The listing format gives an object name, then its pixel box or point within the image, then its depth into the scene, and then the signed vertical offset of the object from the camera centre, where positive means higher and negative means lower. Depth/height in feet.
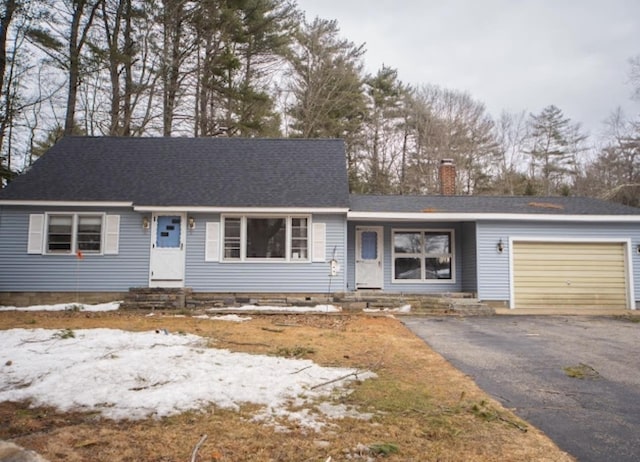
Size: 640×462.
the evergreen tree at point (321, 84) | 77.15 +31.32
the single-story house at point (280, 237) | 38.55 +1.98
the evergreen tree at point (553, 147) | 93.09 +24.36
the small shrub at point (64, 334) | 20.91 -3.83
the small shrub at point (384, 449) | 9.18 -4.03
